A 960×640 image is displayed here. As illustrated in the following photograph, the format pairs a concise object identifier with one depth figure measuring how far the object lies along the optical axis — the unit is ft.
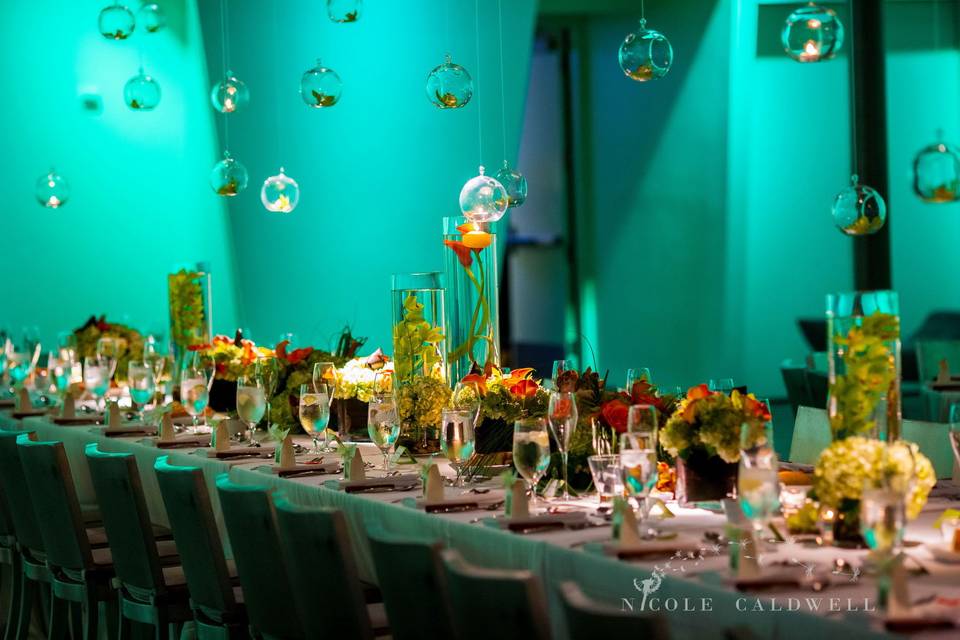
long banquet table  6.80
